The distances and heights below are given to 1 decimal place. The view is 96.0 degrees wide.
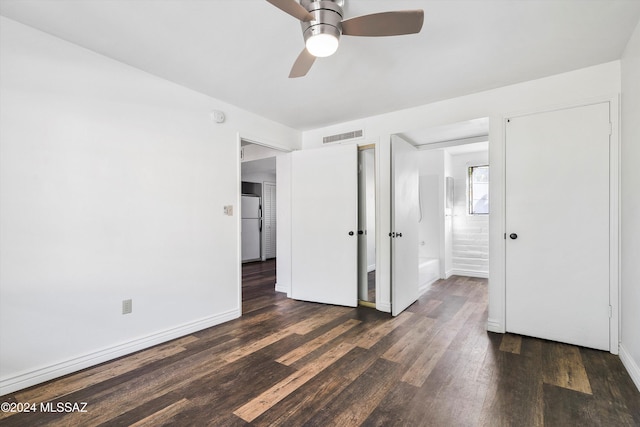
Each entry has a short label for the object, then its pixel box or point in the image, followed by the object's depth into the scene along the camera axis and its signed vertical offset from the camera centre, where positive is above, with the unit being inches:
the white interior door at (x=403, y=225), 131.8 -7.4
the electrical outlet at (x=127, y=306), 95.0 -31.4
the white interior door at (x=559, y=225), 95.1 -5.8
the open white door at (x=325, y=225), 143.1 -7.8
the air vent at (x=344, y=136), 148.5 +39.7
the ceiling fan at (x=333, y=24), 58.7 +39.9
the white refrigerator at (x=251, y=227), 280.2 -16.5
